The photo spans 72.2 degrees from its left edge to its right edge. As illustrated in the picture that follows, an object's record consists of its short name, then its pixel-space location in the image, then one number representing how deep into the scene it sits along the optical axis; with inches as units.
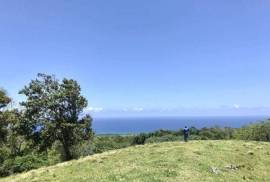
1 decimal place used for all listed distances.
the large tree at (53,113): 1028.7
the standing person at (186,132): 885.6
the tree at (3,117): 1132.2
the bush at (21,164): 1023.7
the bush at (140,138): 2790.0
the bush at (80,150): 1153.6
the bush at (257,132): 2200.5
